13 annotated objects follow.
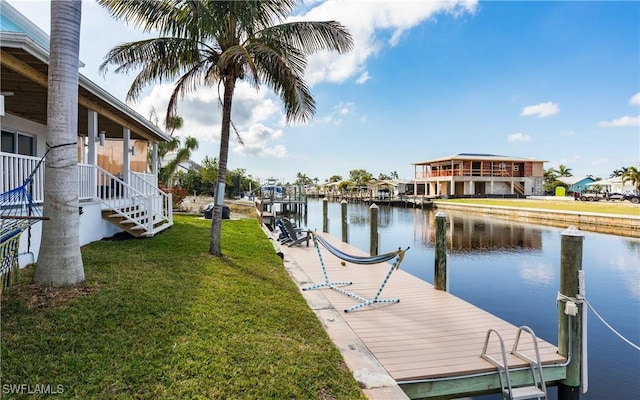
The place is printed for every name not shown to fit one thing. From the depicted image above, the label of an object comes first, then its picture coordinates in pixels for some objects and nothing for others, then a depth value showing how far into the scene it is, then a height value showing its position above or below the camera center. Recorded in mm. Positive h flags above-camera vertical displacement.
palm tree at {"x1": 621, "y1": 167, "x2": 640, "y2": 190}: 44719 +2790
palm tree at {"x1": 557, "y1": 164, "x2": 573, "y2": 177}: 84875 +6534
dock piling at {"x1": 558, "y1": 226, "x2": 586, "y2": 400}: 4613 -1565
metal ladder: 4160 -2184
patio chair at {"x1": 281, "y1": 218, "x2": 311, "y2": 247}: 12697 -1395
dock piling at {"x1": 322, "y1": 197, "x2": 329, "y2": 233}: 18608 -1221
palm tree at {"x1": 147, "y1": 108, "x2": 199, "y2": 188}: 28656 +3701
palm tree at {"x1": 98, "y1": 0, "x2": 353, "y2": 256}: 7848 +3391
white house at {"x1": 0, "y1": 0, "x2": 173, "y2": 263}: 6078 +1922
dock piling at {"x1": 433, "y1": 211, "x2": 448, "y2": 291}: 7730 -1311
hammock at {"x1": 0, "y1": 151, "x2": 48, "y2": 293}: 4035 -532
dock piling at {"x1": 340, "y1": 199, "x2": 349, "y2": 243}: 15309 -1309
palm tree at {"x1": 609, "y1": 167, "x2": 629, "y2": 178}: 74350 +5545
